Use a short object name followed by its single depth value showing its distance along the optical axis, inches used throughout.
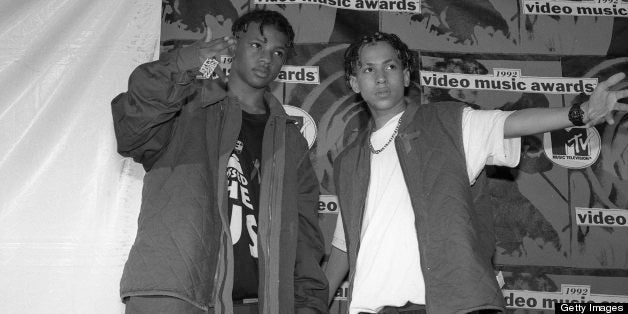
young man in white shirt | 64.9
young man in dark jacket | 66.9
